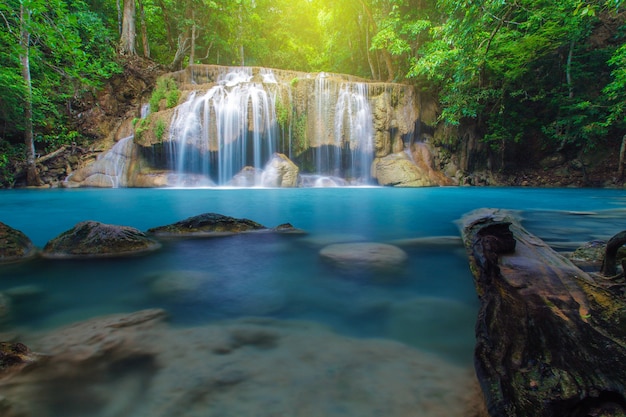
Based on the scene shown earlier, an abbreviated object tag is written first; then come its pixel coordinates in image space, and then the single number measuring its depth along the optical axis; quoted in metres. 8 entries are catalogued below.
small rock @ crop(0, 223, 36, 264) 2.88
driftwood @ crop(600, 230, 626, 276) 1.59
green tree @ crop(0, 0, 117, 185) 4.29
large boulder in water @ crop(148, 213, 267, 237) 3.99
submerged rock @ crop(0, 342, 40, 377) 1.20
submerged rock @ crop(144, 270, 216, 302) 2.08
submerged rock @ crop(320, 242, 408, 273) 2.64
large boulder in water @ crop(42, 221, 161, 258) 3.02
